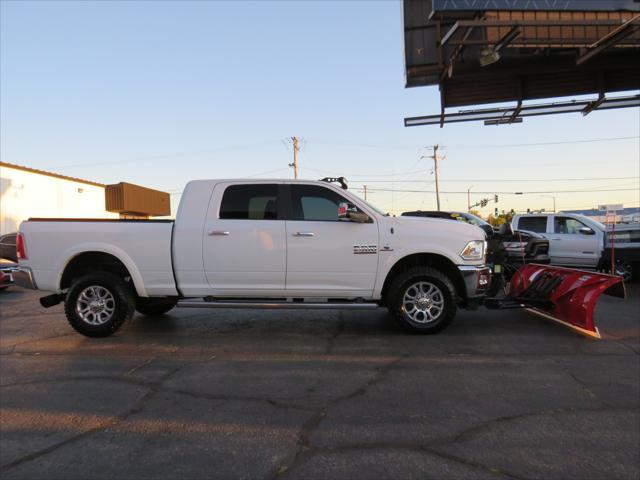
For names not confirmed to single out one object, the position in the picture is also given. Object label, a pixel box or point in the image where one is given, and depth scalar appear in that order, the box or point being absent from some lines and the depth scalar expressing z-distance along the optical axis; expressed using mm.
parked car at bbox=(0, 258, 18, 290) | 12742
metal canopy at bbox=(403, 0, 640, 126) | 8680
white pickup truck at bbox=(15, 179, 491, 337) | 6227
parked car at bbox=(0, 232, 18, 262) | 14398
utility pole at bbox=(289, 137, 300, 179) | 51500
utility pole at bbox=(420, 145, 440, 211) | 67938
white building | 26422
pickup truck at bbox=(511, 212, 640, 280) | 11641
